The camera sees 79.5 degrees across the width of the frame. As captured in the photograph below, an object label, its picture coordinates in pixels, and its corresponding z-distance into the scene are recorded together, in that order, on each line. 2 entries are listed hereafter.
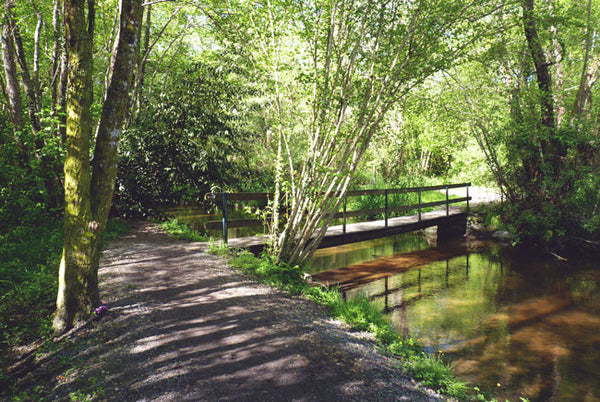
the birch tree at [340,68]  6.30
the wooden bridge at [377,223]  7.91
